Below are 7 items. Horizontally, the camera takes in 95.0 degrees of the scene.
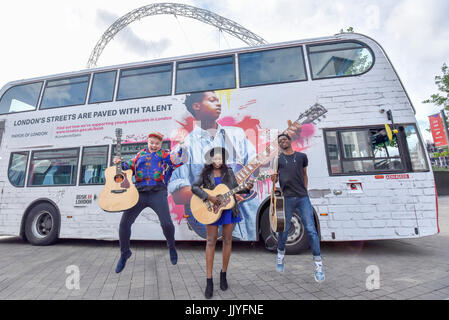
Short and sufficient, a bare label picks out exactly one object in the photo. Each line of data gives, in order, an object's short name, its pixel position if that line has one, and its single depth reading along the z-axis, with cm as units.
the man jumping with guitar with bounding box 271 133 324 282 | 304
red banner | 967
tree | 1634
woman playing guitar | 257
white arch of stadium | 1947
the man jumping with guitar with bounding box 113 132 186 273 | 312
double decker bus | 400
